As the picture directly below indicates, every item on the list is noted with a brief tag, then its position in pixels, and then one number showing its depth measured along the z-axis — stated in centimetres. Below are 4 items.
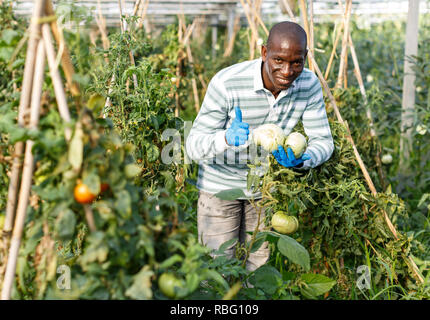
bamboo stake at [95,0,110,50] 401
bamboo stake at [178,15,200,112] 391
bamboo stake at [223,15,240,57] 538
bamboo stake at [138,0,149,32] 272
